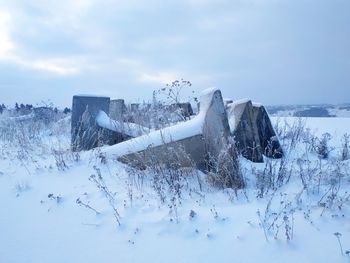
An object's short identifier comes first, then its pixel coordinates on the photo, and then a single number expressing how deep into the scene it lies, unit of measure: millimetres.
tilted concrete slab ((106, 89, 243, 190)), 4375
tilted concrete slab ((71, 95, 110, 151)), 6418
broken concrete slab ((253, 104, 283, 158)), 5914
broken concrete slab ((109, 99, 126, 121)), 8753
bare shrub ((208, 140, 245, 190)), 3920
